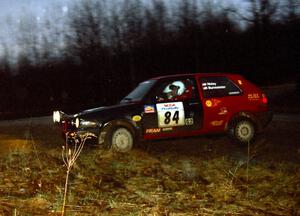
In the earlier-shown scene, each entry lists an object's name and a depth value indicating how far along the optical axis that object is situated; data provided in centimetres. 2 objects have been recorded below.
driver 996
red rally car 962
